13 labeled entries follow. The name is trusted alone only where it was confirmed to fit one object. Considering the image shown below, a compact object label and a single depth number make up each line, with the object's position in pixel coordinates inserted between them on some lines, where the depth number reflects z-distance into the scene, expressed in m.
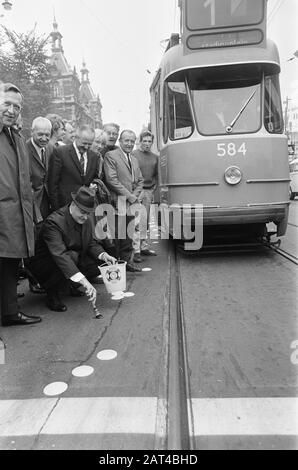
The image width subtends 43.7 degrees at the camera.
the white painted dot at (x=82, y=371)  2.50
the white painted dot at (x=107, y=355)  2.71
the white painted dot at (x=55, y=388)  2.29
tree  21.86
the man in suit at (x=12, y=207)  3.19
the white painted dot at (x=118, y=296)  4.02
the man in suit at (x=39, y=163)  3.96
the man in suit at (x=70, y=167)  4.18
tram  4.98
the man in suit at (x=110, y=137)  5.38
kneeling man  3.50
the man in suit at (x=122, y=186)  4.92
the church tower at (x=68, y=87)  64.25
